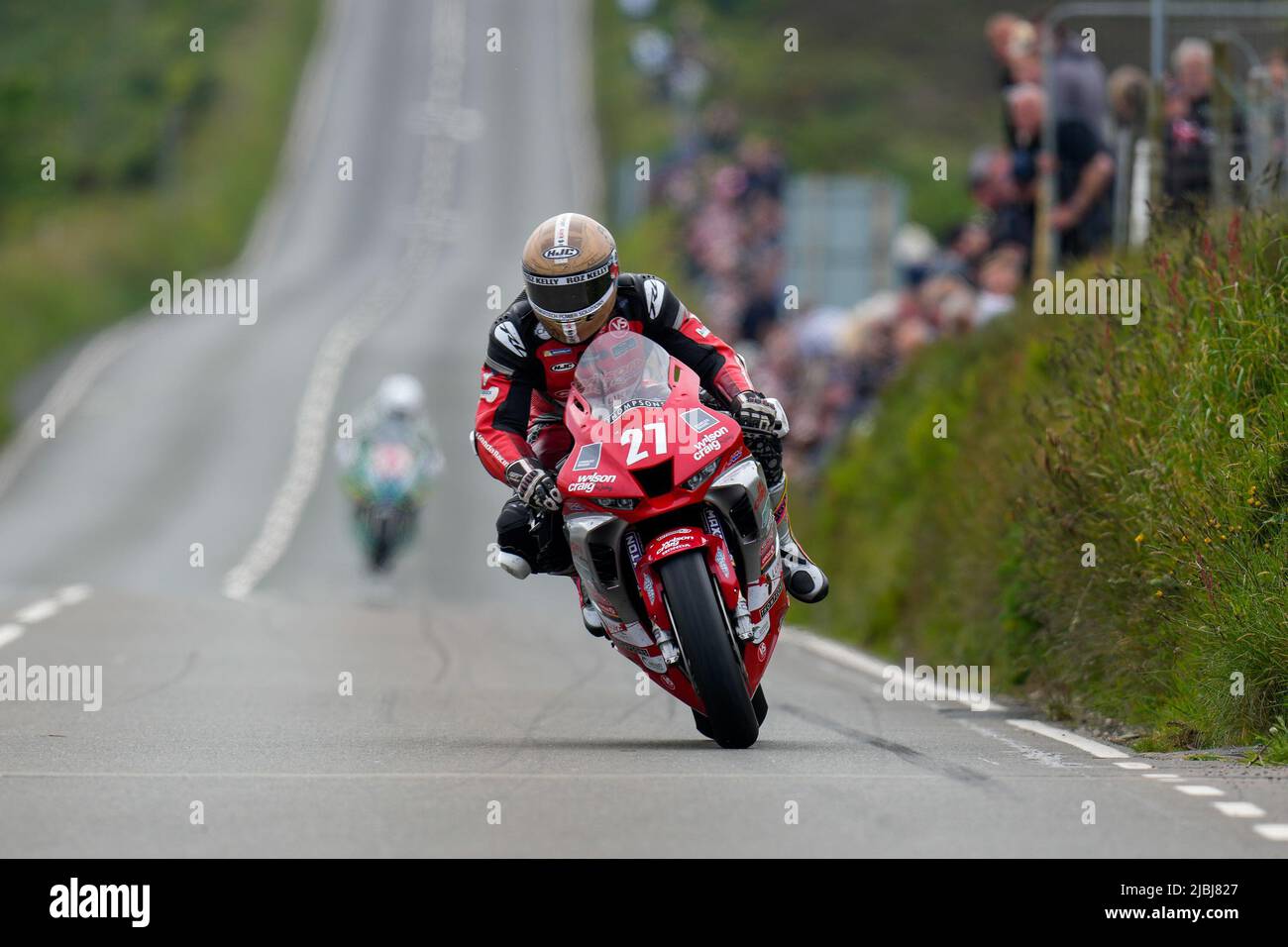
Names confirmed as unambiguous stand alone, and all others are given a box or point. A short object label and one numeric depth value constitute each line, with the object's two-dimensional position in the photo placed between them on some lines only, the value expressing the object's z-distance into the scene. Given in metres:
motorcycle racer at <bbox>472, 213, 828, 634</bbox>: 9.80
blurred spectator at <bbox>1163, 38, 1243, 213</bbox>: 15.37
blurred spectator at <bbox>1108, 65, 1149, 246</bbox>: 17.23
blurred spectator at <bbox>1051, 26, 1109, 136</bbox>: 17.31
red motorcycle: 9.20
